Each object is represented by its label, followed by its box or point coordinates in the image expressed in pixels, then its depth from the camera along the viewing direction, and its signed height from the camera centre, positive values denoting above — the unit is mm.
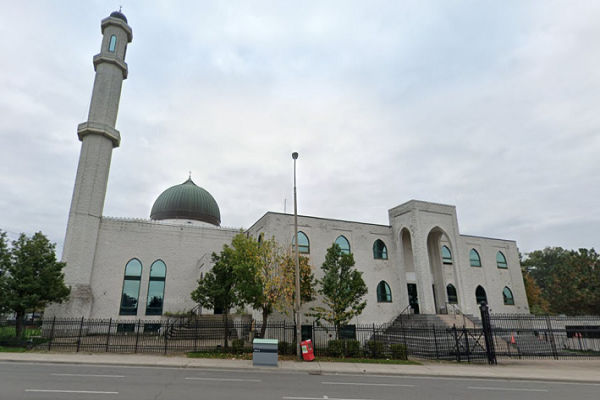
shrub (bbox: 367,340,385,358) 17750 -2280
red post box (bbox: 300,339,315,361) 16188 -2133
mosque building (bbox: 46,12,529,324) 25906 +4514
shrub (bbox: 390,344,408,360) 17594 -2369
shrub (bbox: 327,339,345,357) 17703 -2238
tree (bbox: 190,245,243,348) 19438 +1127
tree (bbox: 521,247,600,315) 24984 +1352
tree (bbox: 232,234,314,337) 18047 +1633
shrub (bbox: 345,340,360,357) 17812 -2256
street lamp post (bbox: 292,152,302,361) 15933 -237
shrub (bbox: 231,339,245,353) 17875 -2054
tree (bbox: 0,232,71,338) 18422 +1875
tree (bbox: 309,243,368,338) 20219 +1036
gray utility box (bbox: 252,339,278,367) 14797 -1978
